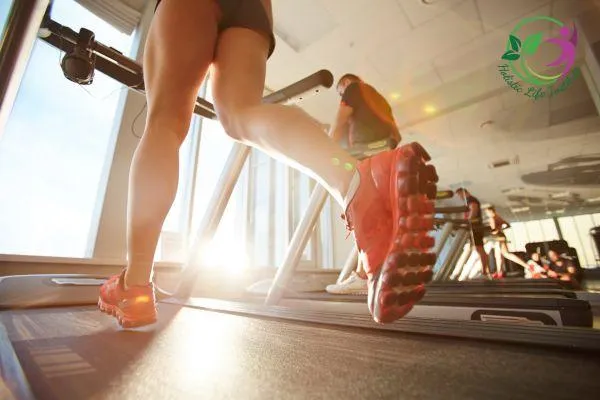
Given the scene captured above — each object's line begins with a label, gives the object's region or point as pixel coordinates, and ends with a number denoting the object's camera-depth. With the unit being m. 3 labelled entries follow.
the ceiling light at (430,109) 5.21
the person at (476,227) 4.46
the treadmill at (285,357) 0.37
